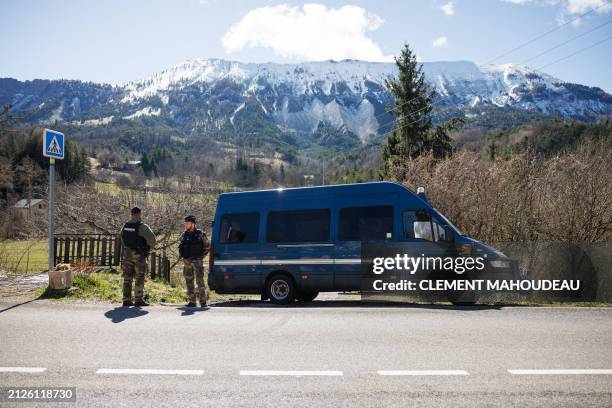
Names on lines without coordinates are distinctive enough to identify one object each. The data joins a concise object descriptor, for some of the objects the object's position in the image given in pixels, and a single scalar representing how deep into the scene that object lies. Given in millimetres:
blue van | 10938
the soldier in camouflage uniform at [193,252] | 10812
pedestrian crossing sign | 10496
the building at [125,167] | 186588
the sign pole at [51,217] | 10638
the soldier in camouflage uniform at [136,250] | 10289
